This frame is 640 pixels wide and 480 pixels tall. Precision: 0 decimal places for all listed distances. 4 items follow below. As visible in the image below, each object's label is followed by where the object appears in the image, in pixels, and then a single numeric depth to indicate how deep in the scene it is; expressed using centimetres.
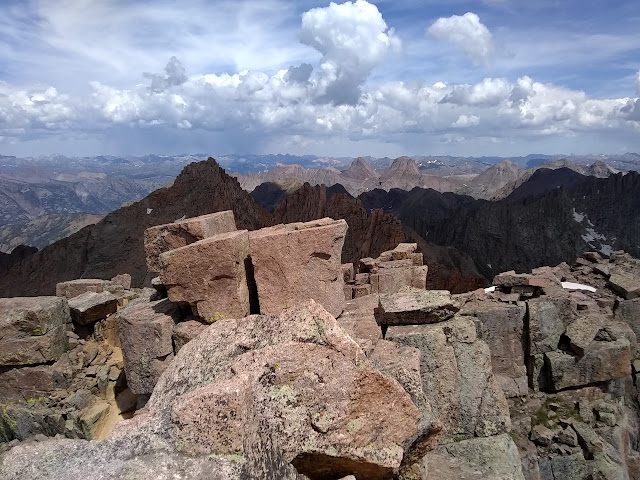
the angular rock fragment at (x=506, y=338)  1338
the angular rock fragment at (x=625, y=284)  1590
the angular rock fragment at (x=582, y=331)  1298
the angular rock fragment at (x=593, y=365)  1279
